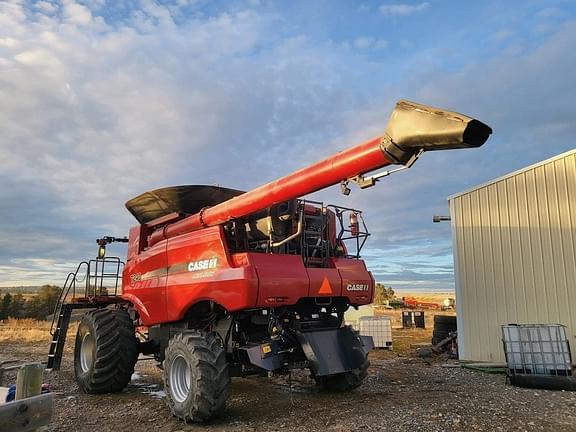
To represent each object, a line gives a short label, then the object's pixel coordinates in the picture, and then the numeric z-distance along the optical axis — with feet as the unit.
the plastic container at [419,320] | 76.20
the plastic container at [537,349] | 30.32
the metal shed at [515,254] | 33.76
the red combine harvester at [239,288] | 20.65
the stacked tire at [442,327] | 45.40
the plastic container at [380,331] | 50.21
